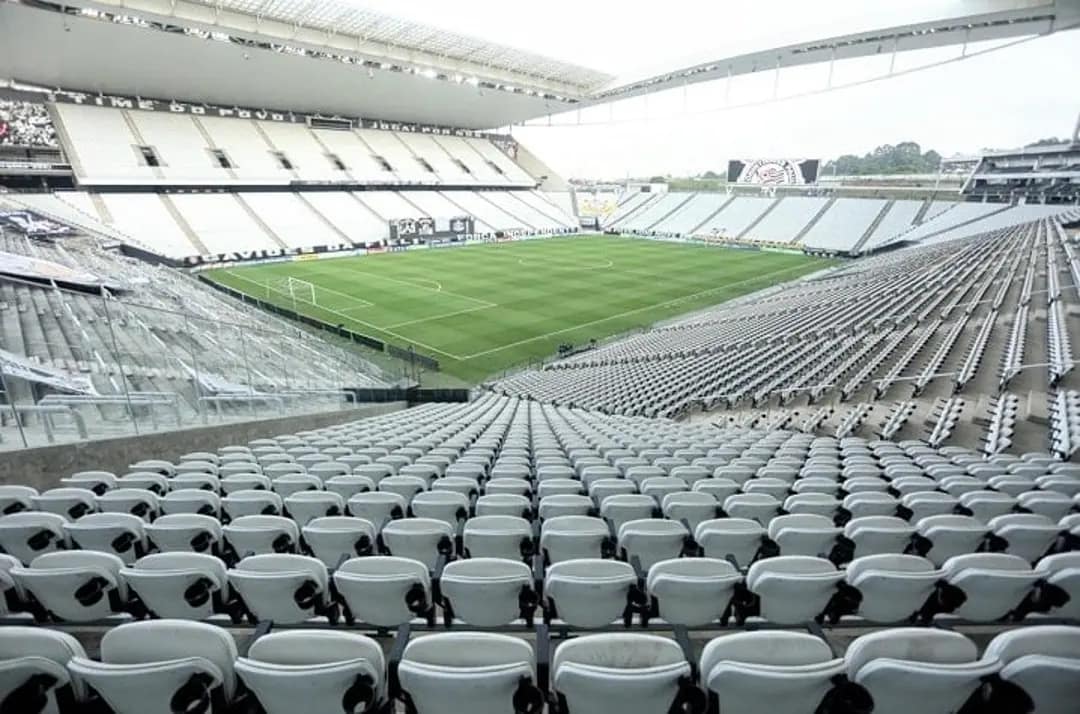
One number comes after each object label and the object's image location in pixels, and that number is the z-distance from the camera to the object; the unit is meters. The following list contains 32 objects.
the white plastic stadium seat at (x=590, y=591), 2.97
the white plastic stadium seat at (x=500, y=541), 3.76
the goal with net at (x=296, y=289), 33.81
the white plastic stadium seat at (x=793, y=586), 2.98
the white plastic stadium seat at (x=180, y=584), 3.01
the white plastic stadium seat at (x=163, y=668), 2.10
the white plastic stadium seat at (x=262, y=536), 3.80
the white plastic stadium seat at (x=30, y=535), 3.75
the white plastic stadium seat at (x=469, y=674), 2.06
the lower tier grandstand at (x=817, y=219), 50.97
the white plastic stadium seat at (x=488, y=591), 2.99
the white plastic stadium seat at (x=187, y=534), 3.79
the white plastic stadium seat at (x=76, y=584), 3.02
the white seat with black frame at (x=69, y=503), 4.58
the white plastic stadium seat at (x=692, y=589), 2.97
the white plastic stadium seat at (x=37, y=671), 2.12
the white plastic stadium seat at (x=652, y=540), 3.78
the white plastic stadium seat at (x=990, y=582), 2.92
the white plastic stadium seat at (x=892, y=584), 2.96
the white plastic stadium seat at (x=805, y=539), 3.76
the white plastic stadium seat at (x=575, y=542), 3.72
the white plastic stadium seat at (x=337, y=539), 3.74
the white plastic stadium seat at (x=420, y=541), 3.77
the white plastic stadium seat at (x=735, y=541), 3.74
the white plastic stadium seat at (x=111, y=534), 3.78
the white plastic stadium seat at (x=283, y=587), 3.00
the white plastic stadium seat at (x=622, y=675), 2.05
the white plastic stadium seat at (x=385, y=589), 2.96
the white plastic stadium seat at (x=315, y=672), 2.10
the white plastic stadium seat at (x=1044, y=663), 2.05
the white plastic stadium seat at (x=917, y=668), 2.06
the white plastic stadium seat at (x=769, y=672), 2.05
